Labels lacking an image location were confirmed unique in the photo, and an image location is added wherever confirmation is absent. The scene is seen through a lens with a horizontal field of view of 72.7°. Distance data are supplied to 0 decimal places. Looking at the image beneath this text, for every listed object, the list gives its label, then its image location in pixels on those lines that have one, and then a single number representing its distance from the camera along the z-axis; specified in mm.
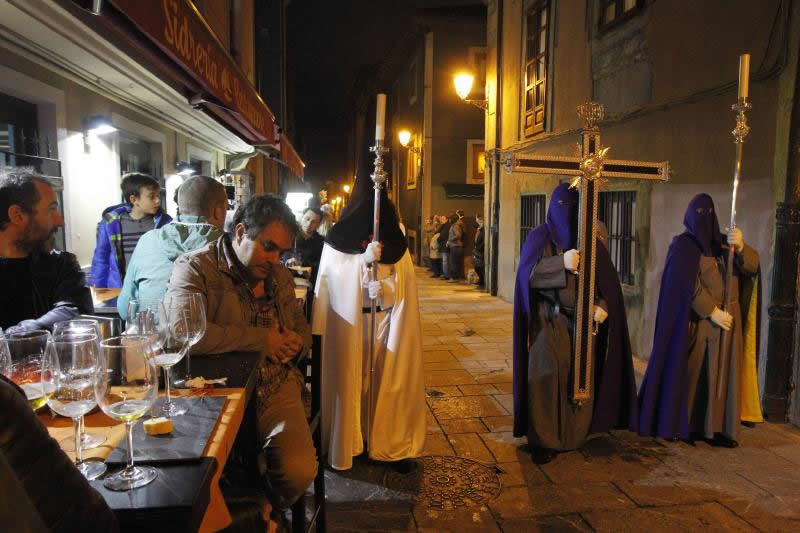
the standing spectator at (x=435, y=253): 15977
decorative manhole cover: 3504
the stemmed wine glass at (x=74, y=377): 1386
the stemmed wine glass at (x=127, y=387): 1391
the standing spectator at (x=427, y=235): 17780
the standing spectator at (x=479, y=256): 14039
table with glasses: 1263
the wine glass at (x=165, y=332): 1895
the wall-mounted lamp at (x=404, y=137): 16362
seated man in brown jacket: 2588
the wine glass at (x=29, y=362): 1585
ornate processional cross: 3861
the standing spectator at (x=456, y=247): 15016
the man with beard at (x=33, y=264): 2709
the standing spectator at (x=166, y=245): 3725
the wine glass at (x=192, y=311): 1960
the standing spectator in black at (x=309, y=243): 7043
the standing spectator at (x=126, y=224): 4910
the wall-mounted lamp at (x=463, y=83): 11545
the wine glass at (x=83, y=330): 1567
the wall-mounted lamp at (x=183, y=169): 7754
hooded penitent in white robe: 3723
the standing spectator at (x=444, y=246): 15617
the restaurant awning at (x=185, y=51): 2852
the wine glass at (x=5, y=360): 1558
